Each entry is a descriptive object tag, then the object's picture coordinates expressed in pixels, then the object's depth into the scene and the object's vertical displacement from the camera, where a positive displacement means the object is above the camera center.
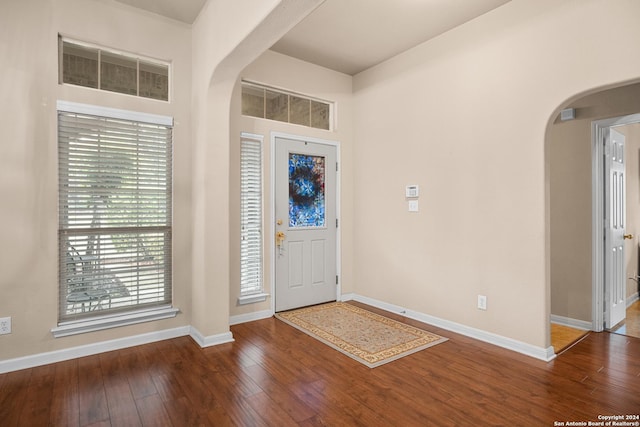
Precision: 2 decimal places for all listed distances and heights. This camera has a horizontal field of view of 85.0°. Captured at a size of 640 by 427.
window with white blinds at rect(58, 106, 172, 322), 3.00 +0.01
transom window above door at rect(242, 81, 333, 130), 4.04 +1.32
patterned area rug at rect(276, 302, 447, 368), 3.08 -1.23
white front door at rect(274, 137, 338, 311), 4.25 -0.14
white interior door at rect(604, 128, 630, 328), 3.63 -0.19
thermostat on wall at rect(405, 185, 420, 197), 4.01 +0.25
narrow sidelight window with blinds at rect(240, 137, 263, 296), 3.96 -0.04
